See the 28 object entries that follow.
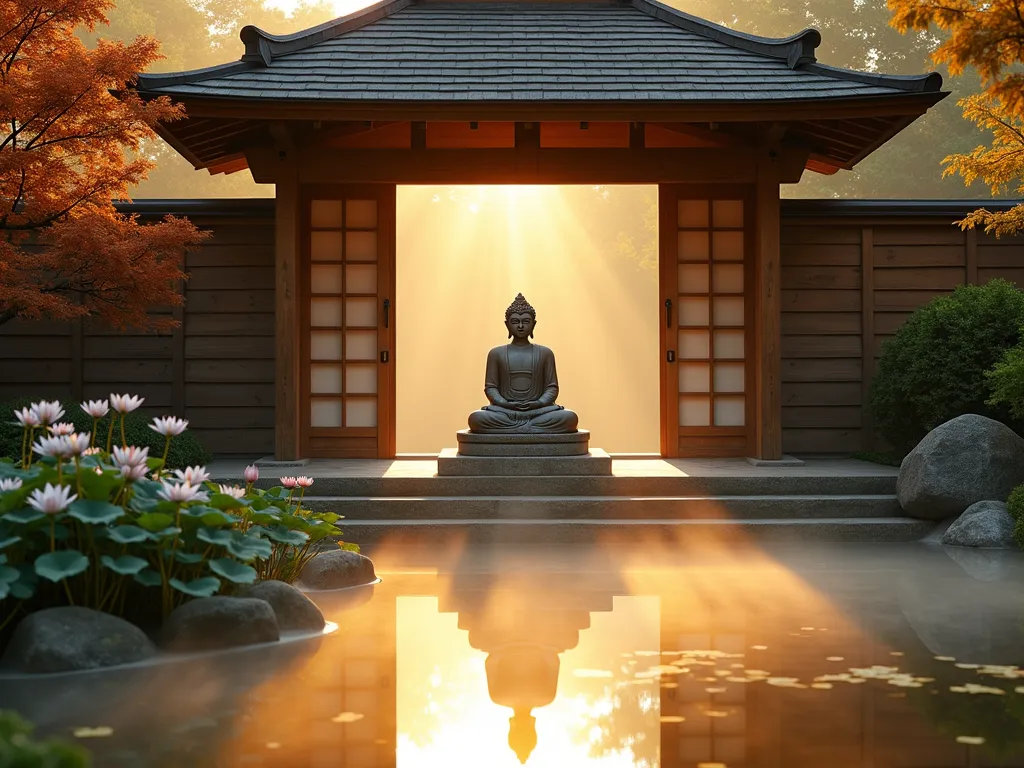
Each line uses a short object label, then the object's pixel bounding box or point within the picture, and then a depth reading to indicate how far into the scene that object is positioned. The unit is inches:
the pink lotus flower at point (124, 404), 179.8
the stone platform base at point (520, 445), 349.7
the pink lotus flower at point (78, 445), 166.7
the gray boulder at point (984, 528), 290.5
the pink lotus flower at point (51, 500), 159.5
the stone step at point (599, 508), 321.7
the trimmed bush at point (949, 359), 352.2
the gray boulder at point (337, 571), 235.3
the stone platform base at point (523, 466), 343.0
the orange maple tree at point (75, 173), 309.3
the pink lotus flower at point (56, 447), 166.9
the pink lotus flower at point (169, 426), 185.5
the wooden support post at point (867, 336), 415.2
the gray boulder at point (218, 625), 174.9
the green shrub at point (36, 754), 79.7
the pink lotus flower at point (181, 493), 171.8
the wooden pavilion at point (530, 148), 351.9
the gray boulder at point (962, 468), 307.4
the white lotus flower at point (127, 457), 173.9
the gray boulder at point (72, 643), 159.9
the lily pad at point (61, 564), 157.6
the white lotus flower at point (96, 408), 178.1
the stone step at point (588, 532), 310.7
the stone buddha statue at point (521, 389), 357.7
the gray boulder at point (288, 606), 192.1
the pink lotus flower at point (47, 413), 180.9
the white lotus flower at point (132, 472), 172.6
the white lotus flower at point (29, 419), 177.6
